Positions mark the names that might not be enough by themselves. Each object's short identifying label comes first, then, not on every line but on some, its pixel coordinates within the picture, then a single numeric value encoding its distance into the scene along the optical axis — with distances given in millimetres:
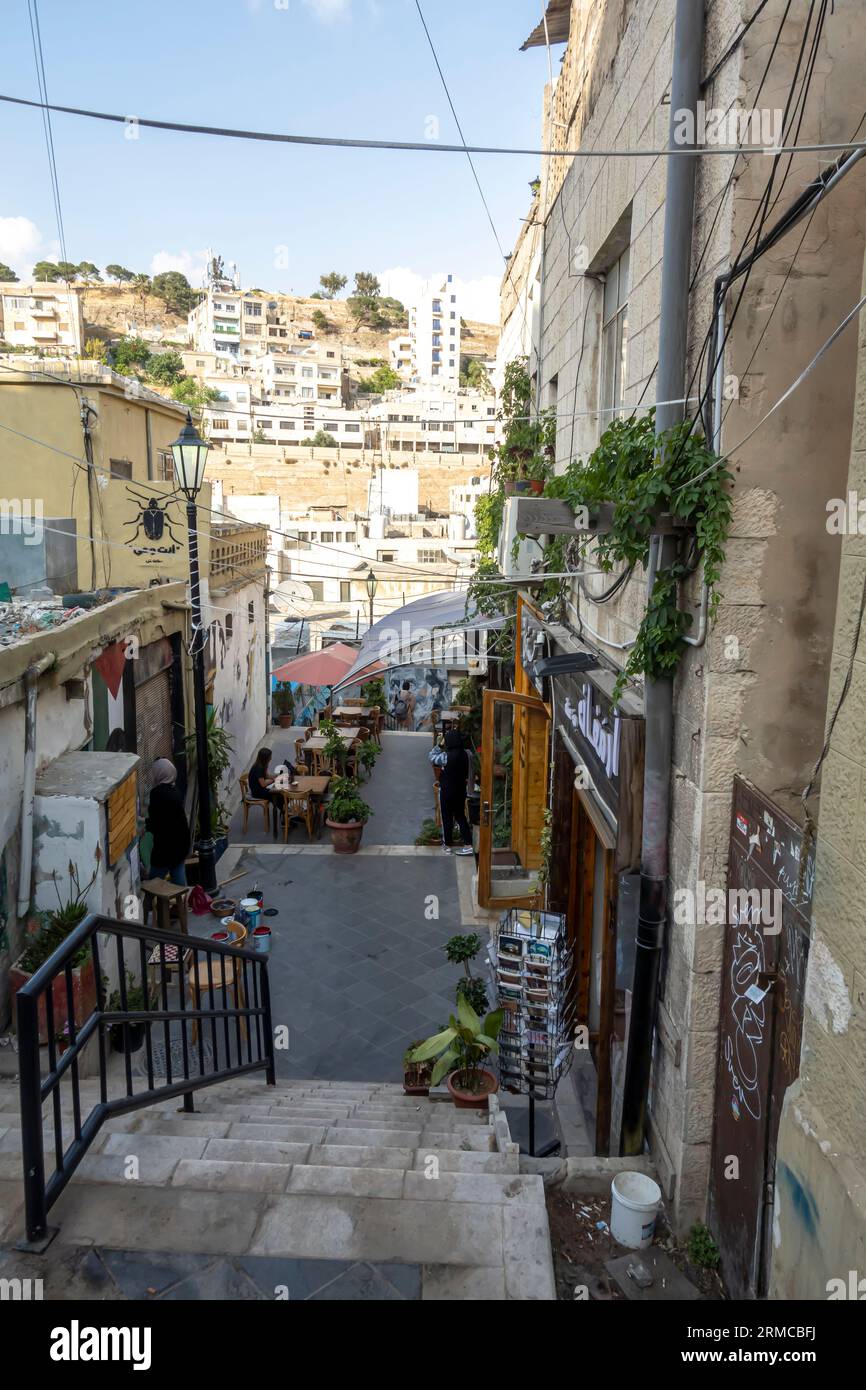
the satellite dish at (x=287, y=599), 34656
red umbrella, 15672
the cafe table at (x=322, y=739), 15132
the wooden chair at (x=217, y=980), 7344
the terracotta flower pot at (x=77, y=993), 6051
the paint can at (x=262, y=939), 9086
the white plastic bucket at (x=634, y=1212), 4148
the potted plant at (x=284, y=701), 22688
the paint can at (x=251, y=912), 9305
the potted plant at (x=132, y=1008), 6781
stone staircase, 3297
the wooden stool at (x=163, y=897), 8492
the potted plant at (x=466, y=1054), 6023
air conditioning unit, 7924
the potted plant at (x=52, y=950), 6102
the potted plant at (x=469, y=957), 7258
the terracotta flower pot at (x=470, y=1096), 6090
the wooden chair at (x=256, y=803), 13305
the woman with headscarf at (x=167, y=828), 9883
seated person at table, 13201
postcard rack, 5754
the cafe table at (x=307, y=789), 13000
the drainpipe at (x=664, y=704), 4070
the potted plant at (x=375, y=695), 21141
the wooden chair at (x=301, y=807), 12953
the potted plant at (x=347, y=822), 12016
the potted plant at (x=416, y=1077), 6469
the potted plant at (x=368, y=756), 16625
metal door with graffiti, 3389
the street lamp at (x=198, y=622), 9977
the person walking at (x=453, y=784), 12151
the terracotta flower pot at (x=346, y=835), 11992
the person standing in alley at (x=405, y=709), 25016
